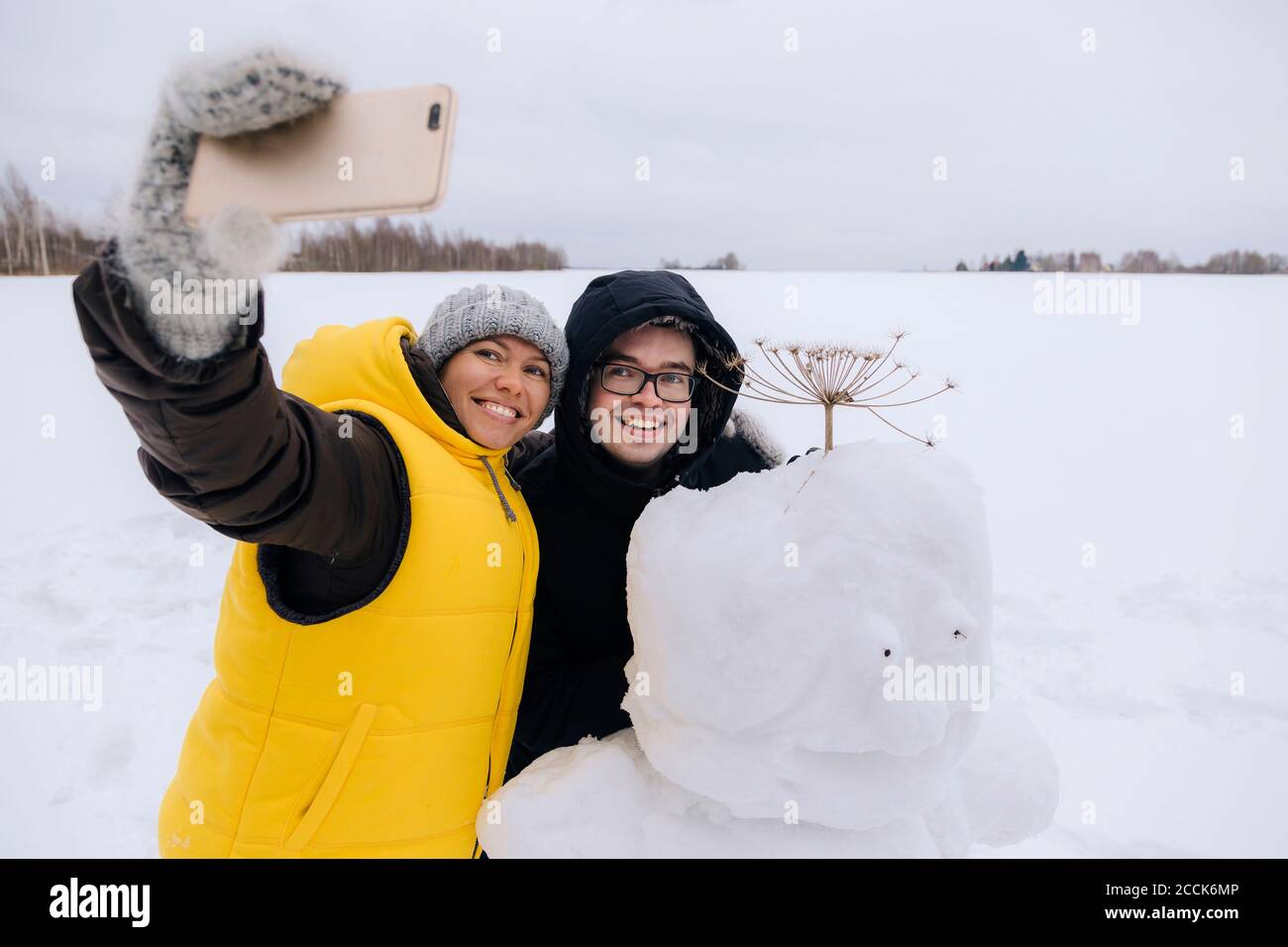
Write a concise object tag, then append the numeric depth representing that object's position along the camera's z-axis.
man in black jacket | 1.58
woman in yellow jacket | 0.93
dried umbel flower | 1.23
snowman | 1.19
